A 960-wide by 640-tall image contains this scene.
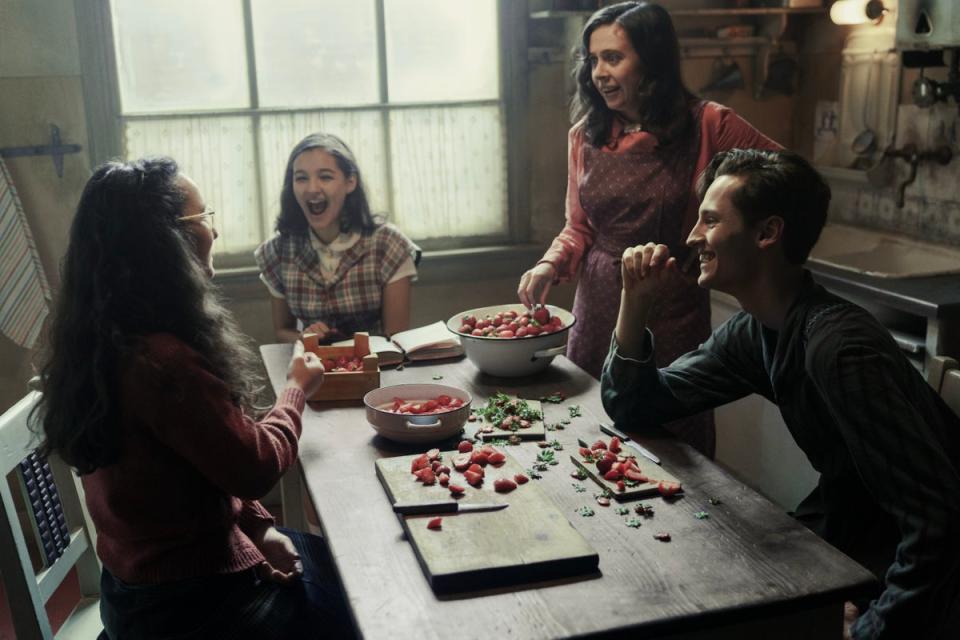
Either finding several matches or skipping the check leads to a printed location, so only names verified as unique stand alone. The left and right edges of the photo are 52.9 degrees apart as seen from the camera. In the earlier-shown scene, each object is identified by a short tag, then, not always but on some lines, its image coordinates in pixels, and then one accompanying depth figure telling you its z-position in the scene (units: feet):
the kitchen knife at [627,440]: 5.71
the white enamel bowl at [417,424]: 5.96
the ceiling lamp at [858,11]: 11.06
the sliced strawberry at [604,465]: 5.49
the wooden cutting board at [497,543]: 4.36
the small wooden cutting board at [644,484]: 5.22
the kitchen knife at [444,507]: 4.99
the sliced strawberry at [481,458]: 5.59
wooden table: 4.11
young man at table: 4.68
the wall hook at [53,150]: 10.05
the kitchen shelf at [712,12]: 10.93
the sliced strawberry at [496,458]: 5.59
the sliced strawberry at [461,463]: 5.52
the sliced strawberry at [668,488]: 5.23
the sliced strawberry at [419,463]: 5.53
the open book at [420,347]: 7.77
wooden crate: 6.97
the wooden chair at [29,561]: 5.37
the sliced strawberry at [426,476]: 5.35
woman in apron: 8.07
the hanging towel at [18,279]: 10.03
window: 10.66
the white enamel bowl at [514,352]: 7.13
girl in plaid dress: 9.20
